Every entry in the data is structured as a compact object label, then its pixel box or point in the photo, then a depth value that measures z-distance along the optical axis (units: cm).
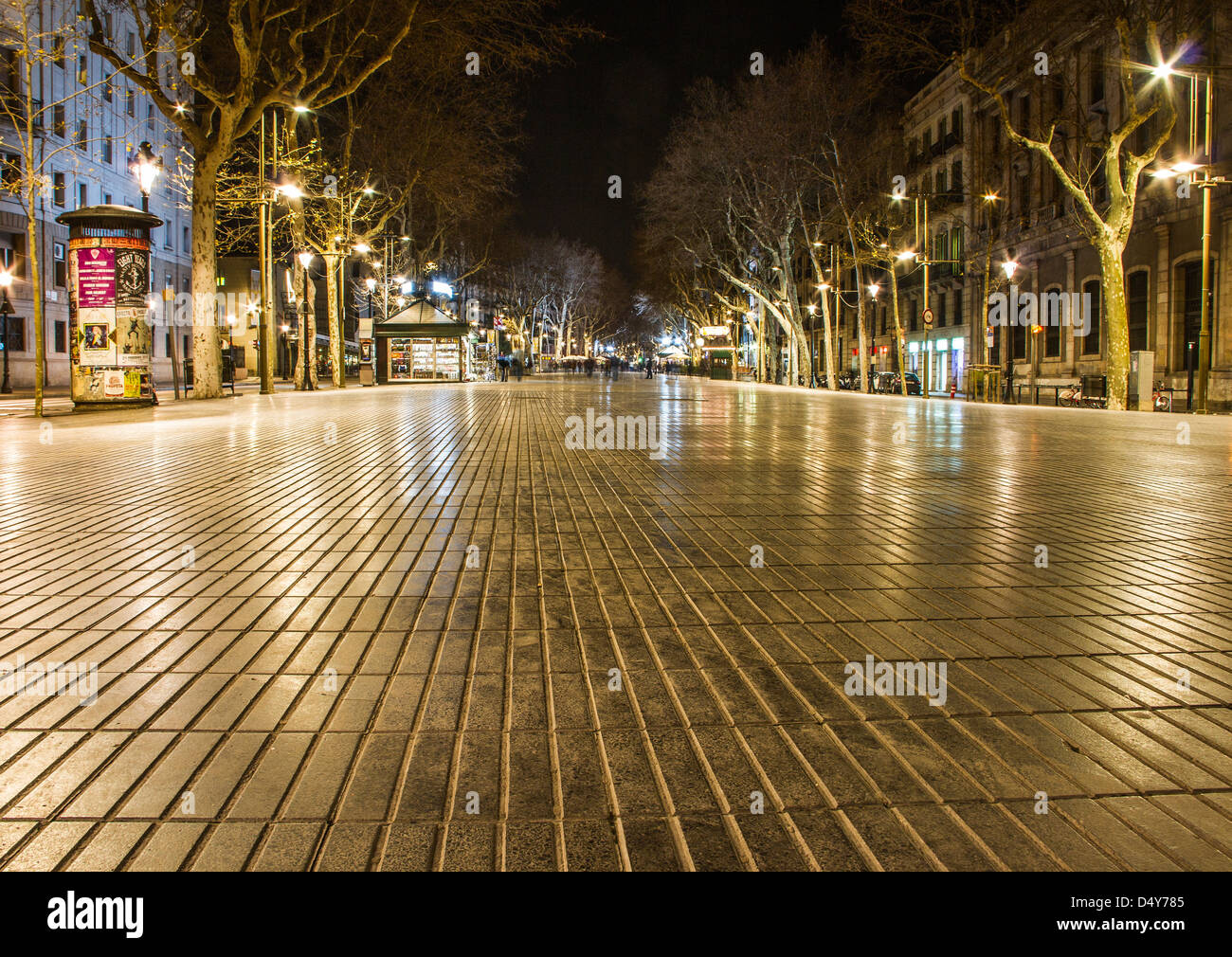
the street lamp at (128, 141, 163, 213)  2366
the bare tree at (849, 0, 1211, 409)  2452
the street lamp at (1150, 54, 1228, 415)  2309
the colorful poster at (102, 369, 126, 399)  2192
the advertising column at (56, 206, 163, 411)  2131
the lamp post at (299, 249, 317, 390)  3632
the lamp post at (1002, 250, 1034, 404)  3732
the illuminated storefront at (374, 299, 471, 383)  4853
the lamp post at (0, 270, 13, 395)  3312
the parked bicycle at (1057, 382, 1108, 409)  3099
